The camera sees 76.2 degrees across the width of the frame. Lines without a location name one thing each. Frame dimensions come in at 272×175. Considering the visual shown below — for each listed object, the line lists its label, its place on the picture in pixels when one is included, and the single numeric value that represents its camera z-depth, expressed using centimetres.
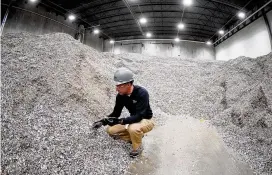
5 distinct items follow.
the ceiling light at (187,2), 1453
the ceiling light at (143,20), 1828
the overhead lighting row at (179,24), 1507
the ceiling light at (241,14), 1510
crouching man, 340
